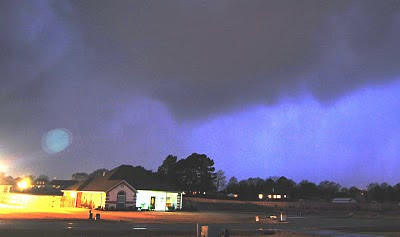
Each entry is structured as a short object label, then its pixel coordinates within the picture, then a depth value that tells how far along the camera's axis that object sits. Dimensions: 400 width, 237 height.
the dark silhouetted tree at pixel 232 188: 158.65
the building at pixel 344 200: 138.36
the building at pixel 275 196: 167.41
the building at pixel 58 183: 158.84
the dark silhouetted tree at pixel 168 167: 109.25
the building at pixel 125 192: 58.71
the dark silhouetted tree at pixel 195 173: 107.75
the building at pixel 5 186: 94.88
